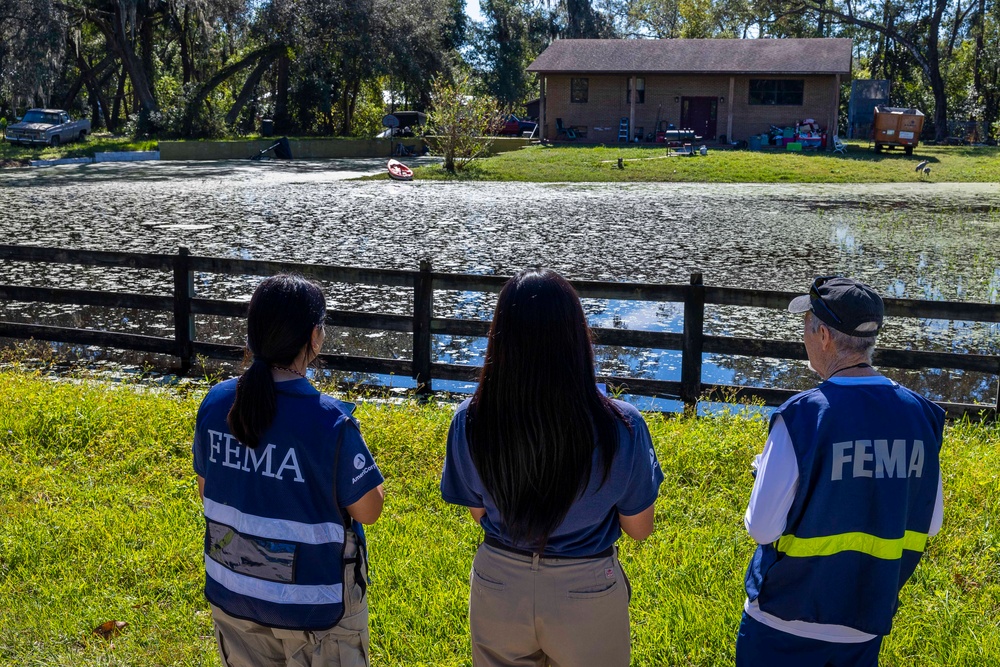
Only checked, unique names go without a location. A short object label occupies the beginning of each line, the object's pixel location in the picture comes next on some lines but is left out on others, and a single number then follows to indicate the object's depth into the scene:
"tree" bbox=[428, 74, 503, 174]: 36.75
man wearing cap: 2.62
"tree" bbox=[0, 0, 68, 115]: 43.44
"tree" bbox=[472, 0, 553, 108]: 83.69
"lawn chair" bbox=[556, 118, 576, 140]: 53.38
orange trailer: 44.34
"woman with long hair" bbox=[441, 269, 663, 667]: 2.63
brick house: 51.03
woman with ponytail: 2.79
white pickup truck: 44.59
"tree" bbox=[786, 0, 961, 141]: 59.34
